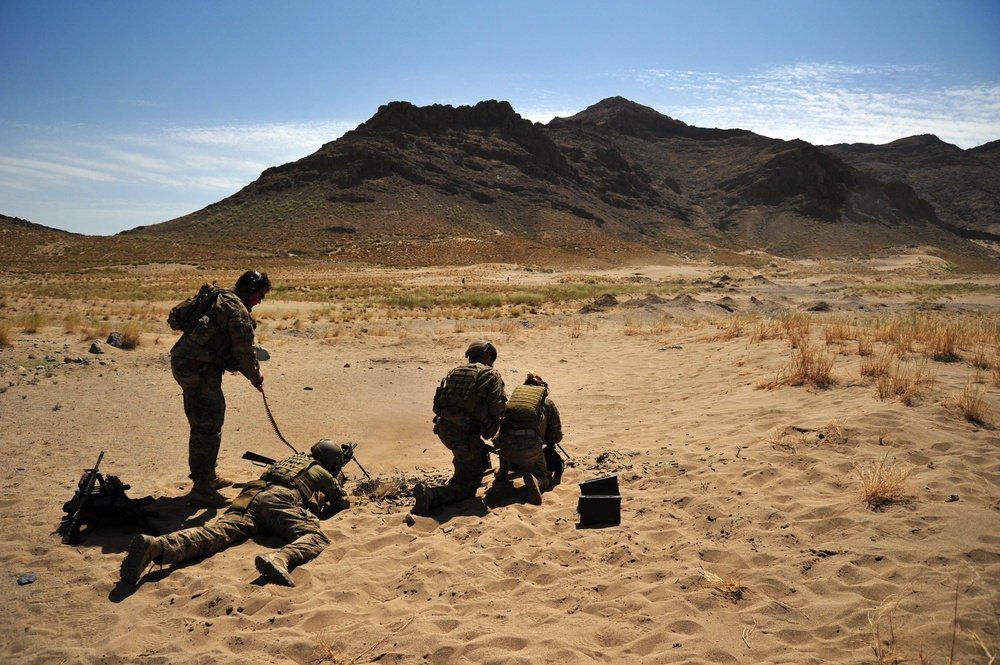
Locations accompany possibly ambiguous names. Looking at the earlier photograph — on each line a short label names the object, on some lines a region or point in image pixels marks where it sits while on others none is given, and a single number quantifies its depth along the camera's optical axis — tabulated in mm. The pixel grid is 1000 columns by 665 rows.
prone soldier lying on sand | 4531
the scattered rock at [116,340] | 12828
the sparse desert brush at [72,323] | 14094
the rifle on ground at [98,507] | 5137
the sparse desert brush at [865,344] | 9211
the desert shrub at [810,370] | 8172
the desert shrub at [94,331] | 13541
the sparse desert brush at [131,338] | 12914
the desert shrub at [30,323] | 13648
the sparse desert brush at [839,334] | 10422
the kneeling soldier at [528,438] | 6305
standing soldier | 5887
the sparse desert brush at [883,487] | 4891
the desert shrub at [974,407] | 6227
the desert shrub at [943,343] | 8625
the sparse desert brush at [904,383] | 6921
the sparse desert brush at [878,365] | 7895
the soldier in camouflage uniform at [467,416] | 6148
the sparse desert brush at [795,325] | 11538
